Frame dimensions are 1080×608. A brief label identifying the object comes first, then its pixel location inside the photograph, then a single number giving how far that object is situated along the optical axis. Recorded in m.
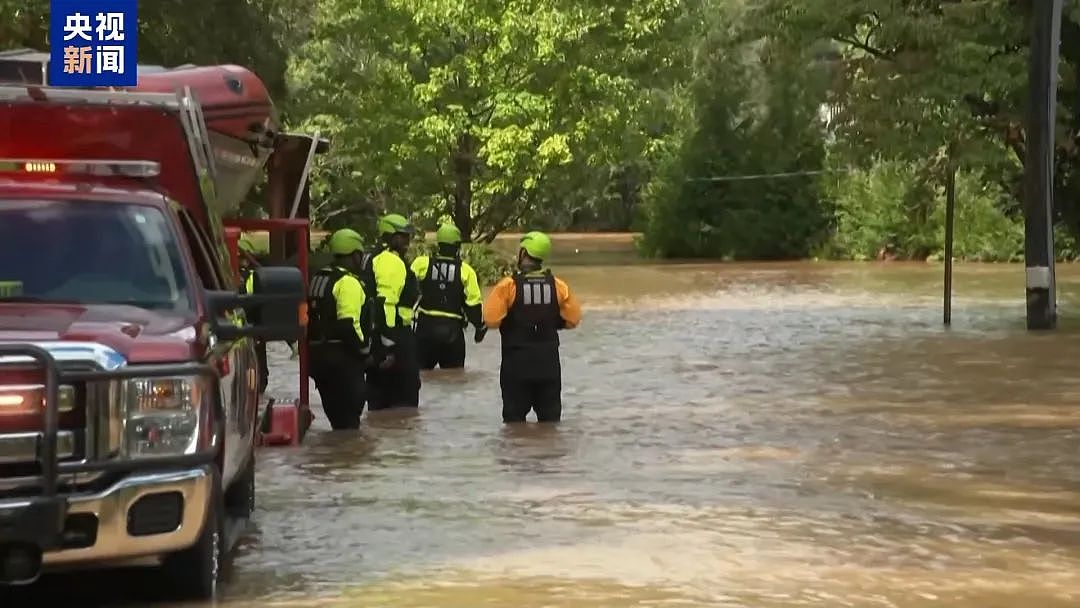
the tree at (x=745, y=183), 62.69
